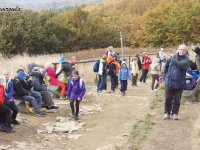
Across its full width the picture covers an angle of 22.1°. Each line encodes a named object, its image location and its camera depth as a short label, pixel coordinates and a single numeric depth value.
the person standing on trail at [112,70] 19.25
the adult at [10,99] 12.45
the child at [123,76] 18.27
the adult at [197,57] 16.11
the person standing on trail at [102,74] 19.22
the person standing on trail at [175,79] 11.55
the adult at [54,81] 16.72
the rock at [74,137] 11.69
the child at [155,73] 19.91
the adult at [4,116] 11.76
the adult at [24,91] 13.55
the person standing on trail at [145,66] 23.21
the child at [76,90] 13.67
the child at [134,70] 21.80
